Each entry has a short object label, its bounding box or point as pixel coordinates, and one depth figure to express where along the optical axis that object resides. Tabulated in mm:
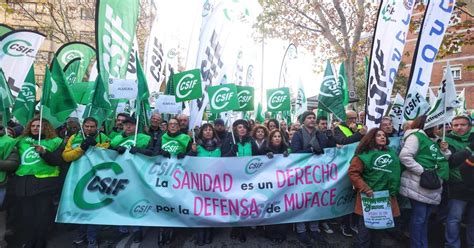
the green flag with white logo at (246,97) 7305
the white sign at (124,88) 4902
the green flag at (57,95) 4227
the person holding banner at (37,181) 3928
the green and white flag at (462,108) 7077
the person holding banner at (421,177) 3906
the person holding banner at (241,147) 4758
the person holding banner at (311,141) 4656
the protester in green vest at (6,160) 3893
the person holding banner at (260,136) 5116
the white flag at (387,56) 4977
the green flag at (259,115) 11289
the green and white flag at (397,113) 5529
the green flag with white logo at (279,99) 7656
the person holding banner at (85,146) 4344
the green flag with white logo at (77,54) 8089
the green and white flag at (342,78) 6629
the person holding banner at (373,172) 3891
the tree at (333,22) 13258
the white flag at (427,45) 4867
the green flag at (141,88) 4877
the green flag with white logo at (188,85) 5262
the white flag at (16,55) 6203
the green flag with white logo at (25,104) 5007
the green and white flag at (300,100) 8398
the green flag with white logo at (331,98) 5254
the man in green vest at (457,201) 3998
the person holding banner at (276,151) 4641
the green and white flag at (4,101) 4801
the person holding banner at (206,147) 4596
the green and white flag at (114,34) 5246
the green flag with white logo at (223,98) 5211
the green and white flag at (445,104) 4160
